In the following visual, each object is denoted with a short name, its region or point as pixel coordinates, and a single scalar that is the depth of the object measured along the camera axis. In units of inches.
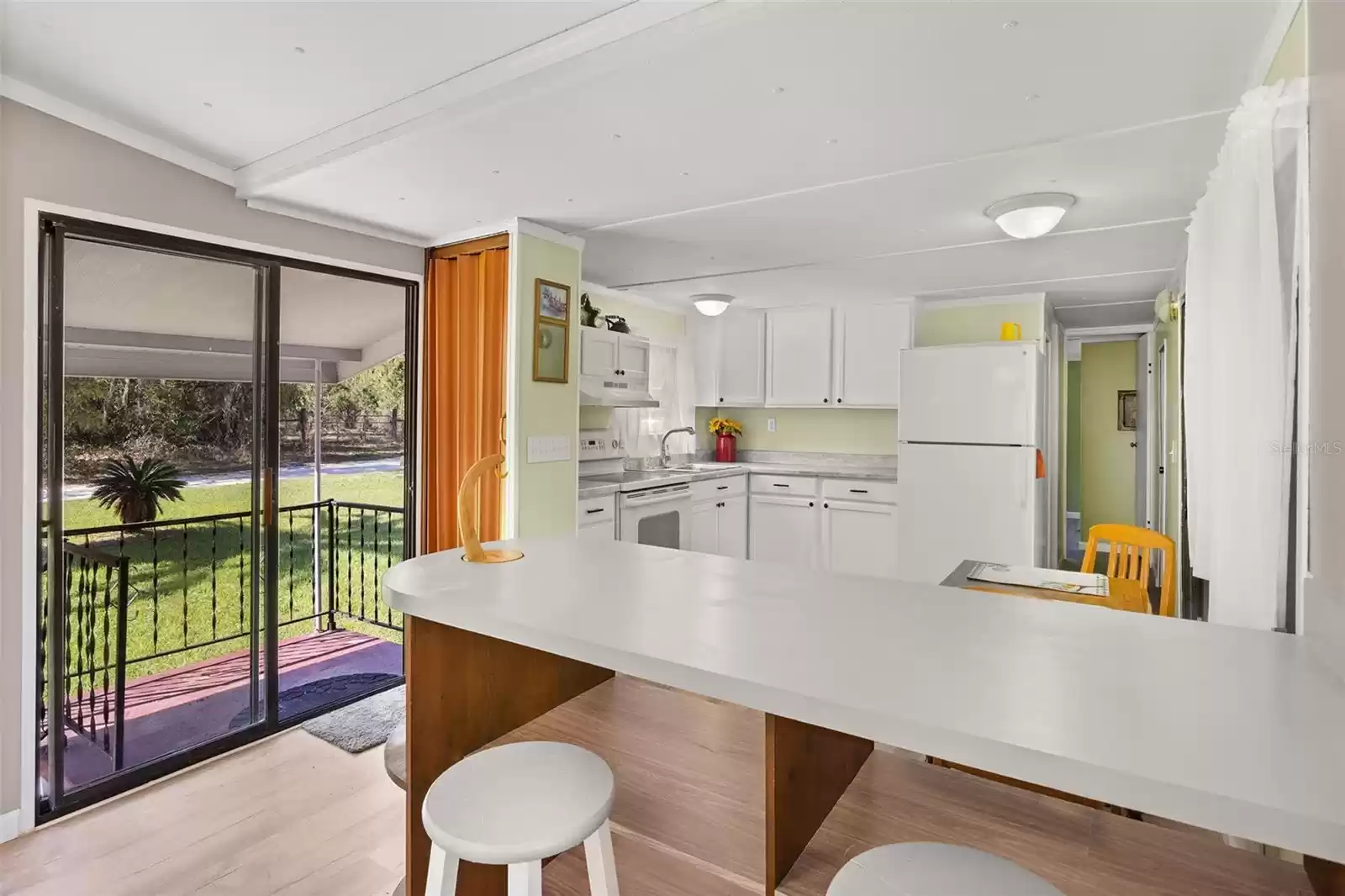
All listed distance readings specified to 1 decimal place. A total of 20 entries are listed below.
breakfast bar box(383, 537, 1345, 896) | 28.5
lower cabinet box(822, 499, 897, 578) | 198.7
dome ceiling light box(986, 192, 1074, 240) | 107.4
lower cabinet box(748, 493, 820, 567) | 211.9
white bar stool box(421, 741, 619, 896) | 40.1
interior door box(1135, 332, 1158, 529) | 216.5
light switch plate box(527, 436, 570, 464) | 130.4
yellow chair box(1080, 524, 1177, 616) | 104.4
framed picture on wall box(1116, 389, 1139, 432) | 284.0
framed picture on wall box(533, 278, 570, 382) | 130.2
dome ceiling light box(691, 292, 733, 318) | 193.2
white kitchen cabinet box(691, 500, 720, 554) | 195.3
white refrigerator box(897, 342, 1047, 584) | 168.1
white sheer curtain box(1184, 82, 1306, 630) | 58.6
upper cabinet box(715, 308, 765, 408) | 228.4
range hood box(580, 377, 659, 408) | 161.5
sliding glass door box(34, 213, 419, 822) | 94.3
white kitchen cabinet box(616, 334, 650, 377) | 171.6
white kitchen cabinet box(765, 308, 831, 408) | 216.5
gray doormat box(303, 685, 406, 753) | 114.0
